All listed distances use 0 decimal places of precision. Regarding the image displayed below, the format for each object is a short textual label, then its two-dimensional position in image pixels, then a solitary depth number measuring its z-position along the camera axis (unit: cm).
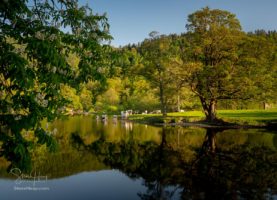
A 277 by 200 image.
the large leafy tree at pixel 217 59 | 4231
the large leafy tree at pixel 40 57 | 613
